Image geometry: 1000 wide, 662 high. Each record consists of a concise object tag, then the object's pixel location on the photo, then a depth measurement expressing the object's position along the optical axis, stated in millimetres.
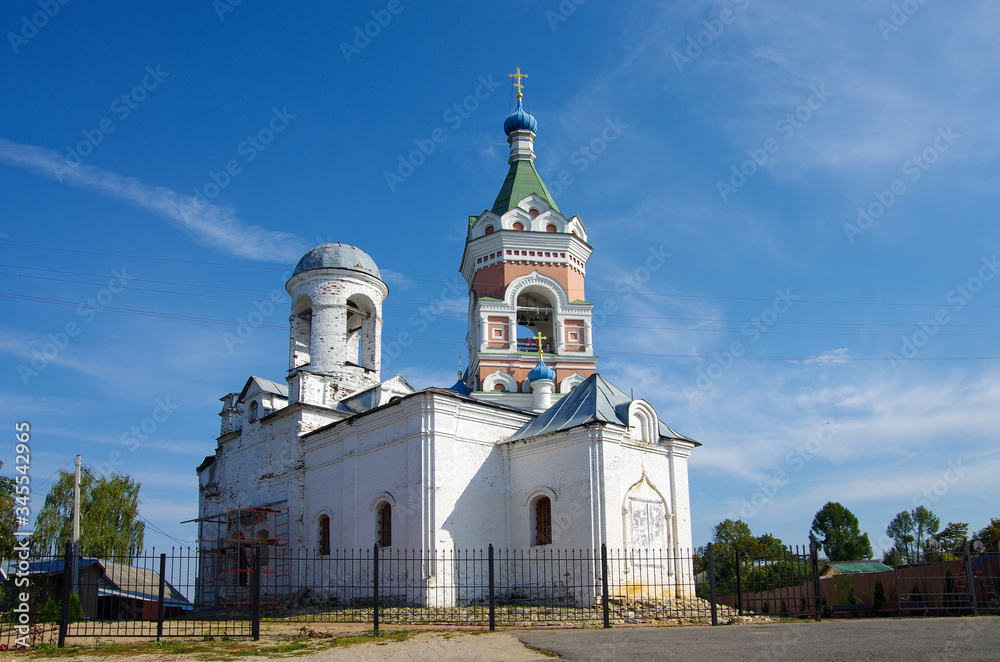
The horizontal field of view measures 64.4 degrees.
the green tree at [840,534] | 53469
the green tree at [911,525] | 55875
